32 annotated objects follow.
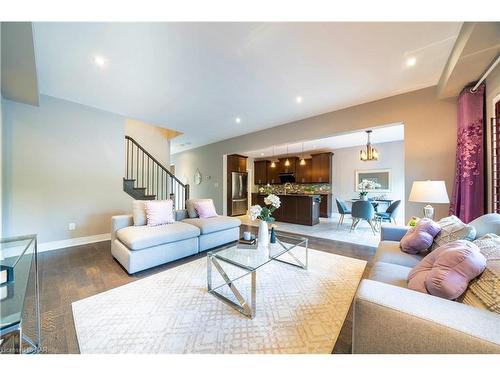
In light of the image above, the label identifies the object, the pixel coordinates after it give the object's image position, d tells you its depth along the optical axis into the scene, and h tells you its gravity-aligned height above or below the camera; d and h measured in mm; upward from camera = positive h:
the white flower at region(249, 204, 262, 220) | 2303 -287
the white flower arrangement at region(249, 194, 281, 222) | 2312 -315
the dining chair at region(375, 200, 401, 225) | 4613 -634
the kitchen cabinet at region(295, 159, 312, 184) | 7659 +619
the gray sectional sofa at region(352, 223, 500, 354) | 709 -551
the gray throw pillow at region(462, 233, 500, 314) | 846 -479
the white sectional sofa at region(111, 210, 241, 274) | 2357 -743
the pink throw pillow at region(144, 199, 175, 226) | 2939 -398
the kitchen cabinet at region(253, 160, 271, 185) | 8695 +737
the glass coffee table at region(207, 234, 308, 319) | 1642 -722
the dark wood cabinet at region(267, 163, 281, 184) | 8466 +597
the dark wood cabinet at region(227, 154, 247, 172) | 6660 +916
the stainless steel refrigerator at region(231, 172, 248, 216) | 7008 -215
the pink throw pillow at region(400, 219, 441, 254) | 1759 -471
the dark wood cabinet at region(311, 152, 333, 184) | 7250 +779
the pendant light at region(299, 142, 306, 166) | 7260 +1058
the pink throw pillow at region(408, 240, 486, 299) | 959 -442
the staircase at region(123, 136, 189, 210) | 4777 +356
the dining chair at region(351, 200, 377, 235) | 4484 -559
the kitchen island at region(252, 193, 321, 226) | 5414 -653
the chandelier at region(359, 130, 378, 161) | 4837 +850
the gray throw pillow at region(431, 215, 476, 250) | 1506 -374
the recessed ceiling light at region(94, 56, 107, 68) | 2320 +1585
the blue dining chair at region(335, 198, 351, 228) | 5250 -600
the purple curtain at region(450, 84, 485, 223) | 2428 +406
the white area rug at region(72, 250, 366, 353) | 1305 -1076
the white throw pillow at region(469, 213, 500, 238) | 1475 -305
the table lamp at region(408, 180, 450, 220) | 2287 -59
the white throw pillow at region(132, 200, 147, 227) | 2910 -397
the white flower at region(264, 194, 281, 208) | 2443 -174
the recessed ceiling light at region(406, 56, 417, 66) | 2330 +1588
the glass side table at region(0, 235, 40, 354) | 786 -529
